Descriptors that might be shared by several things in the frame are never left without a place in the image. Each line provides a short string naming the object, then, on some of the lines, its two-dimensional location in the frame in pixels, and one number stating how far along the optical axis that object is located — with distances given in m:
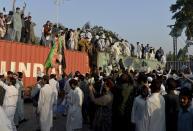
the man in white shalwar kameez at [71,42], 16.42
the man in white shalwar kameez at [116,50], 20.23
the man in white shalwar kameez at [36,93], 7.11
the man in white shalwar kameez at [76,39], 17.06
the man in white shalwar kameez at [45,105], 6.34
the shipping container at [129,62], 19.31
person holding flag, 10.60
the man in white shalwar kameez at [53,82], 8.23
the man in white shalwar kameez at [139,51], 24.22
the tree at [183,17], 24.97
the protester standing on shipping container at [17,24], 12.59
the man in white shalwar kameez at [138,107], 4.40
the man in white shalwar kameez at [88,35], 18.03
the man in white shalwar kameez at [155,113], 3.92
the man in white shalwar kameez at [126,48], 22.44
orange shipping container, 11.58
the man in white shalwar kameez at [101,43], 19.44
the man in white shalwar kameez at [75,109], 5.67
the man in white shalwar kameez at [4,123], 1.91
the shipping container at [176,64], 26.90
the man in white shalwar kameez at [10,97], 6.33
